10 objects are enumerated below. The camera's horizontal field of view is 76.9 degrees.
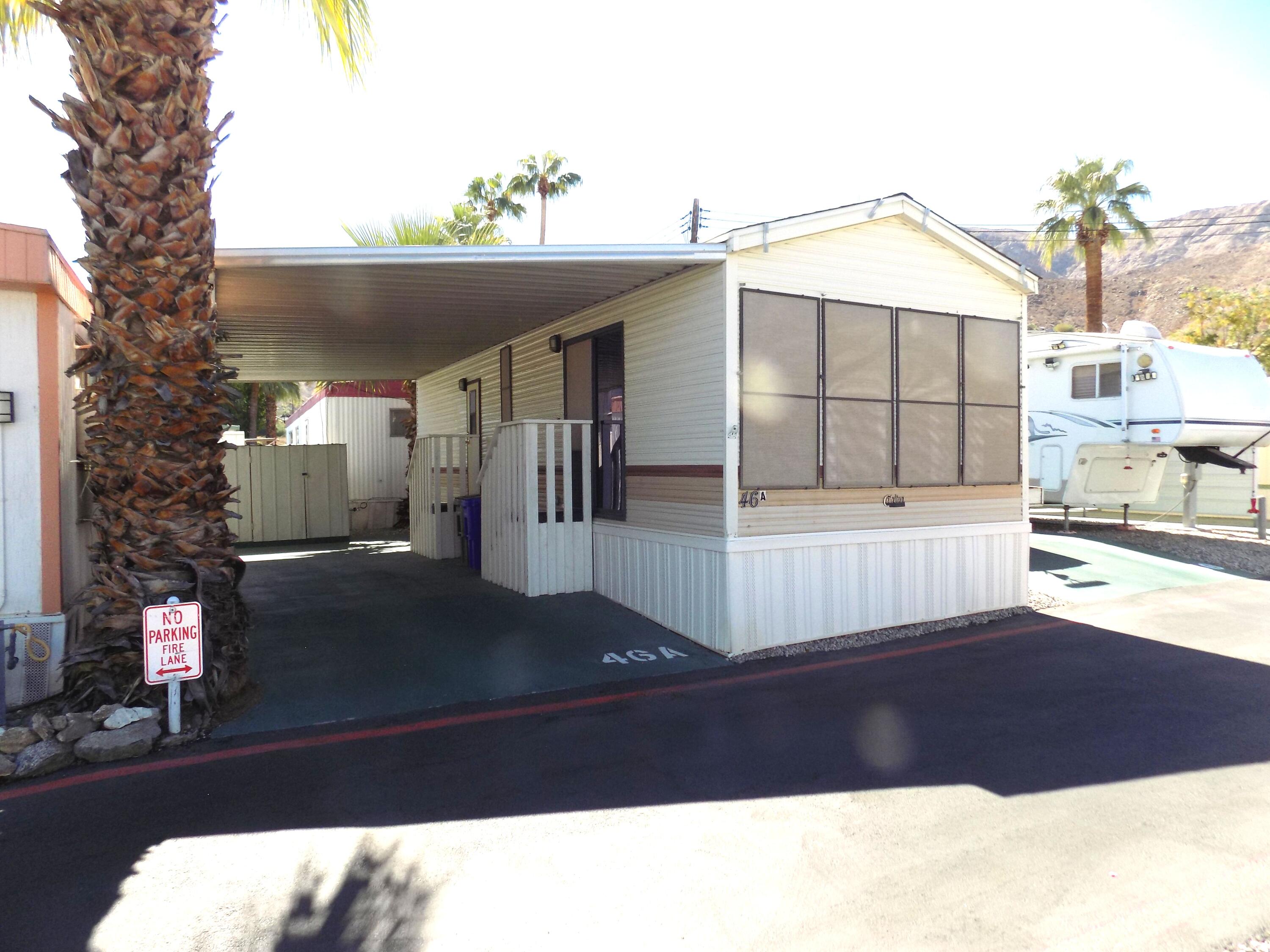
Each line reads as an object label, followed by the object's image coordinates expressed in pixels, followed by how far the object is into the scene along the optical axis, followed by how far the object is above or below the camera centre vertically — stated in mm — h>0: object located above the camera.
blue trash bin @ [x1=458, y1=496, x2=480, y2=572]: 11094 -932
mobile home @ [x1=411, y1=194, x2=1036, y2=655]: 7043 +159
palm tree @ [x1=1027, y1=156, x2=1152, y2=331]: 20266 +6214
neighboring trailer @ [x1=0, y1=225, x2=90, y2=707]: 5332 -68
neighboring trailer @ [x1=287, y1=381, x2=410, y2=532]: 20312 +767
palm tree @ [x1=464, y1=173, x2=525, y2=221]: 23047 +7626
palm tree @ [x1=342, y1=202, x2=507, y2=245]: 12505 +3701
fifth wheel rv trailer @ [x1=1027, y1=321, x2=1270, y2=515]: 12484 +732
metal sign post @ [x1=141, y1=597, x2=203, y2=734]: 4859 -1117
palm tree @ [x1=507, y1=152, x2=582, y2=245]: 23078 +8162
